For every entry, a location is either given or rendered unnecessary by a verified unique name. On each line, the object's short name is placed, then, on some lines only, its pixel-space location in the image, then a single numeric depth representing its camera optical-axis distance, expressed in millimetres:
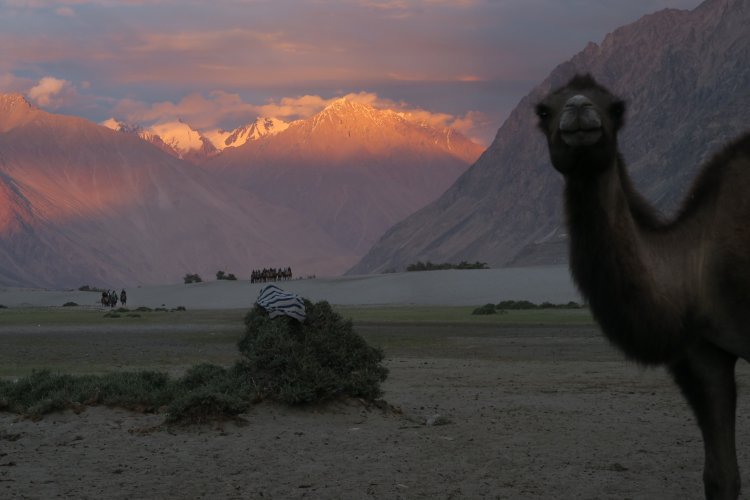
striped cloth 13797
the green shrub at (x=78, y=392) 13098
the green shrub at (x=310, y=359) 13273
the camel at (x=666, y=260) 6434
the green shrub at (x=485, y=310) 47281
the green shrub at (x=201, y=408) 12320
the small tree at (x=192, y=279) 91106
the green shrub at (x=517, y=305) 53281
